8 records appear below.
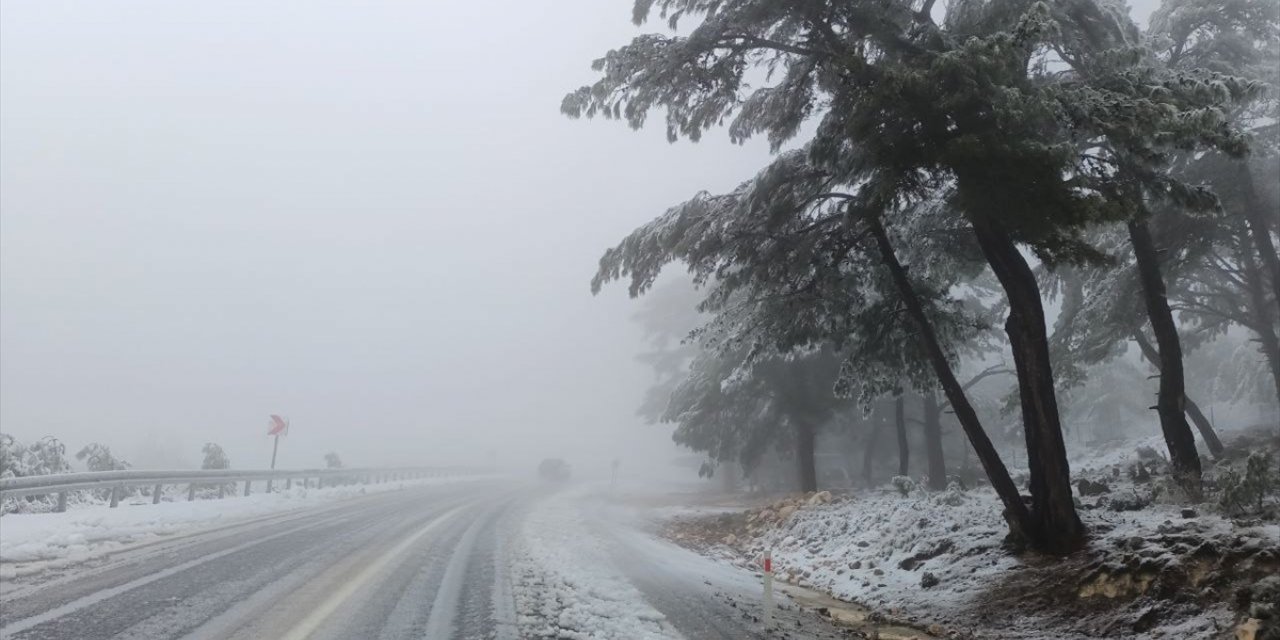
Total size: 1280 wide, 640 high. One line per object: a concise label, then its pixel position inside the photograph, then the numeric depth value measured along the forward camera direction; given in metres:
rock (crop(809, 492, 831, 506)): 15.91
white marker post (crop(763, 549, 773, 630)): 7.25
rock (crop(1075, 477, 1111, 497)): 11.48
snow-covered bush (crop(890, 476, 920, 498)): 14.53
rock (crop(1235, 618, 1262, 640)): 4.80
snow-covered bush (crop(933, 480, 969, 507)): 12.01
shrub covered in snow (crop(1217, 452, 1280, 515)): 7.52
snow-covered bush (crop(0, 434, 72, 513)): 15.05
